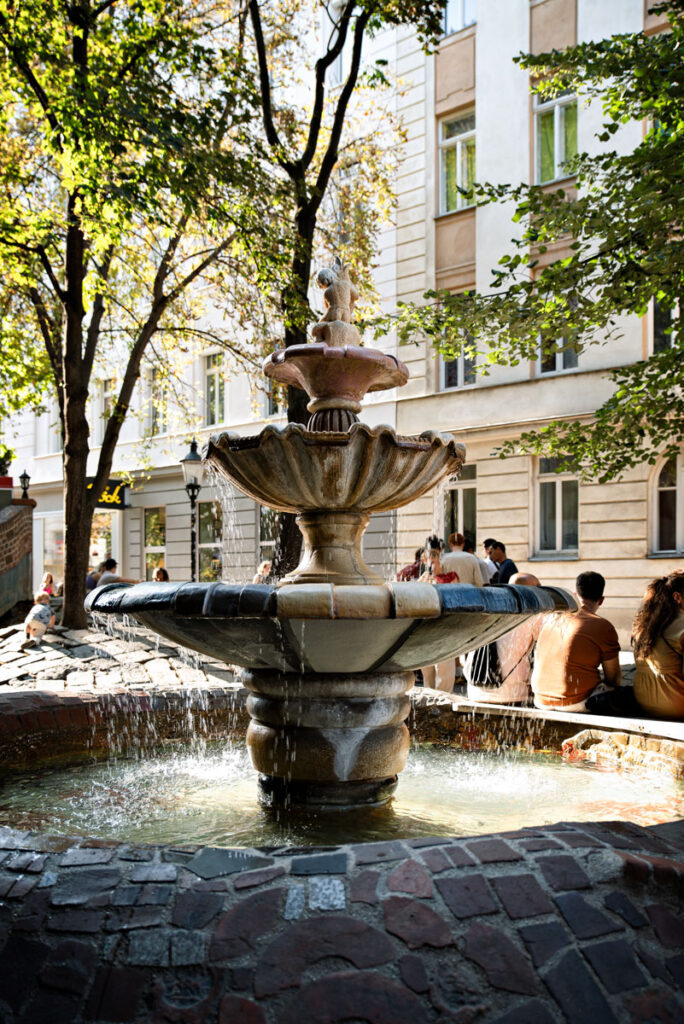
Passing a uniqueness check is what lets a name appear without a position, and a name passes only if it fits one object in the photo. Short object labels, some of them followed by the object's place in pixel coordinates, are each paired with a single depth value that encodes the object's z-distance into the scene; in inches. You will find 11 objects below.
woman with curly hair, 212.2
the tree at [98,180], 386.3
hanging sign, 882.8
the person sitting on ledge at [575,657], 233.5
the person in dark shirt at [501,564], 432.5
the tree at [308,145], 449.7
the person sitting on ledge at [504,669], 256.4
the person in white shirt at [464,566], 328.9
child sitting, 439.8
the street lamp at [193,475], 630.5
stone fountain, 135.2
